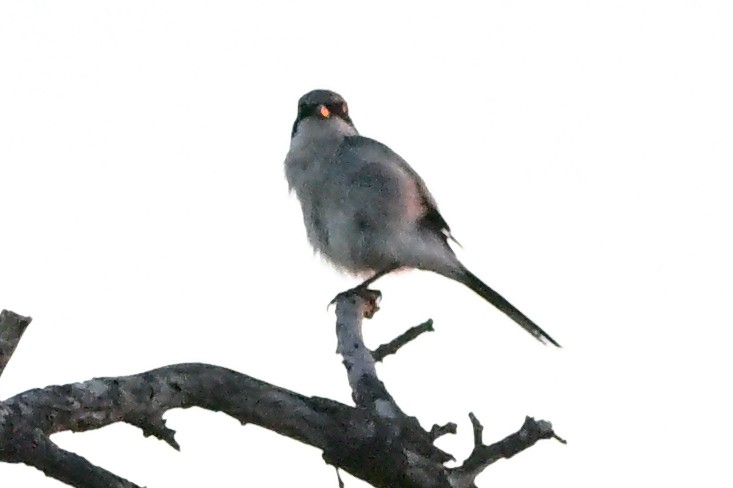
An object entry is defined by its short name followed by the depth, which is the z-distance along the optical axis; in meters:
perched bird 9.18
